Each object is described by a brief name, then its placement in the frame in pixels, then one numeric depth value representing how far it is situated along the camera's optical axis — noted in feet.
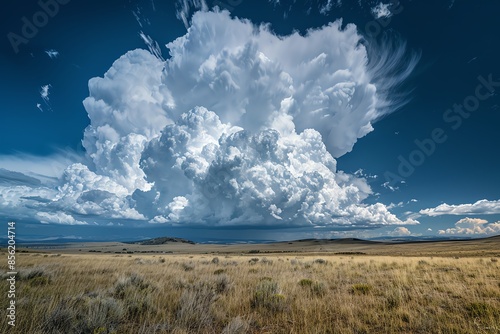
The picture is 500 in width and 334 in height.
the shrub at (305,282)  36.58
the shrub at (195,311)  20.45
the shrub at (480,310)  22.04
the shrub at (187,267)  59.11
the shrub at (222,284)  33.47
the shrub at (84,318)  18.07
